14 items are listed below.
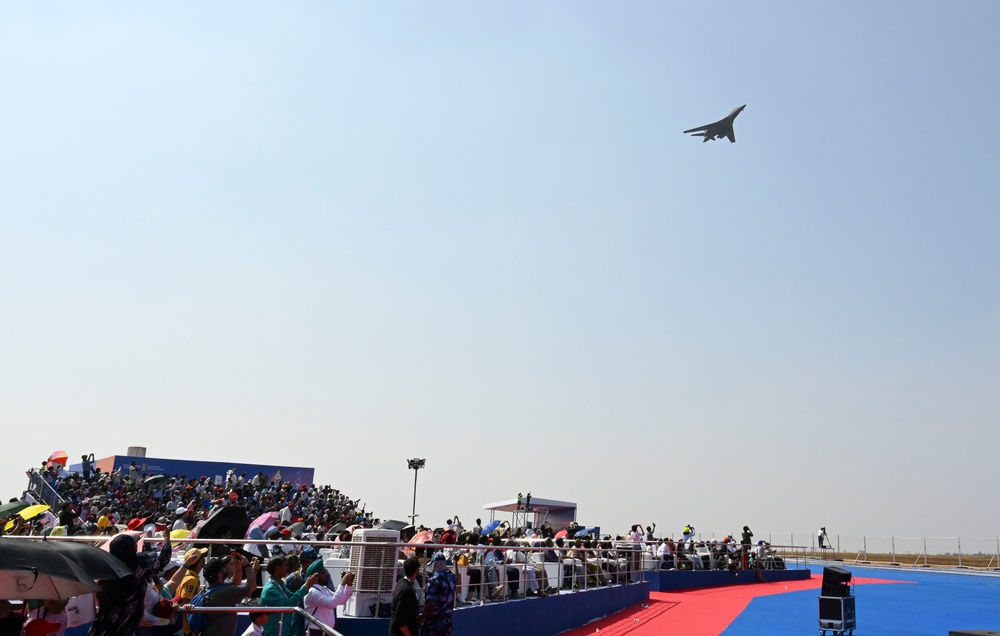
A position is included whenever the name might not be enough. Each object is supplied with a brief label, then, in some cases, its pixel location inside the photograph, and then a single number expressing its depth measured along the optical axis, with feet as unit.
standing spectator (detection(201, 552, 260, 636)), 25.27
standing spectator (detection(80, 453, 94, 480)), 113.80
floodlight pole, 146.41
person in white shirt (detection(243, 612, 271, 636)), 25.84
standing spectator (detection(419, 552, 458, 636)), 29.17
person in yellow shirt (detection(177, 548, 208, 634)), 26.94
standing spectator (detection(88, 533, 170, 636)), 20.76
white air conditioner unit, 34.12
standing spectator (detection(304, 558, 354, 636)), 30.12
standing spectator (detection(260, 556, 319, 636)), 28.48
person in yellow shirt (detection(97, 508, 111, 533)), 47.39
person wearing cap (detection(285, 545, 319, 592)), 31.65
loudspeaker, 47.37
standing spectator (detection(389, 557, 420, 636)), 28.14
